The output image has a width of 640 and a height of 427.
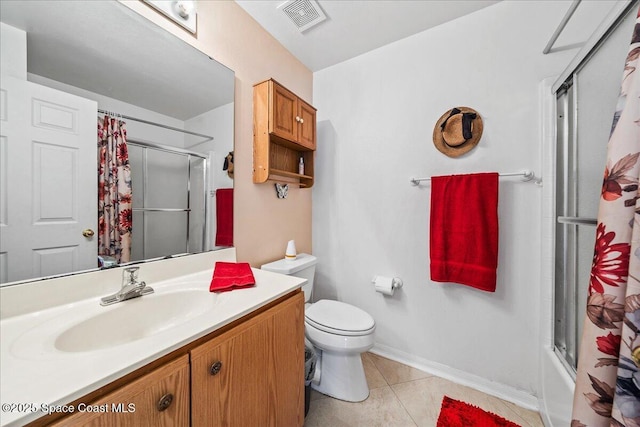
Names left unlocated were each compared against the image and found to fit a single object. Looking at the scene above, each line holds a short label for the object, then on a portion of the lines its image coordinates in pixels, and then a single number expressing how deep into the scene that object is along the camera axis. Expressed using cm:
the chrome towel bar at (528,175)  126
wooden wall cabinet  143
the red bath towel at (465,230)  132
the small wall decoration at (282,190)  168
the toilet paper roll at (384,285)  162
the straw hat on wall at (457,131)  139
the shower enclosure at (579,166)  87
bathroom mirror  74
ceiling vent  136
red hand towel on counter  95
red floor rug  118
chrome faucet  82
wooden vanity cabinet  49
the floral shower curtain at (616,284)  47
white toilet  127
